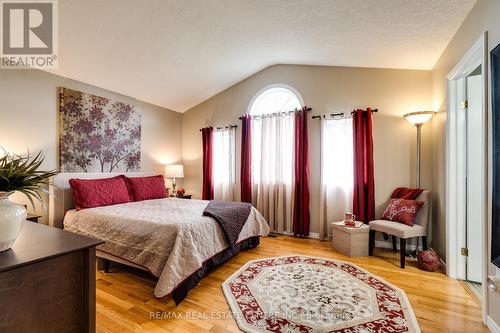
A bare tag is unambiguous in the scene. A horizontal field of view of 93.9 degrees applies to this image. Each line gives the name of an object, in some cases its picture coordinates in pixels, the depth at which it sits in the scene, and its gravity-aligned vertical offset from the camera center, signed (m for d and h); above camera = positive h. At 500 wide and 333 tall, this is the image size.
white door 2.32 -0.14
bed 2.03 -0.69
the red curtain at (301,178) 3.83 -0.19
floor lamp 2.92 +0.60
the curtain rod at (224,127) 4.59 +0.80
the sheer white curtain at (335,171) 3.62 -0.07
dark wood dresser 0.92 -0.50
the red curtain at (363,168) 3.42 -0.02
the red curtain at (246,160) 4.30 +0.12
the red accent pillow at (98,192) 3.00 -0.34
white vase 1.01 -0.23
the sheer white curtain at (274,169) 4.05 -0.04
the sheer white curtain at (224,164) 4.59 +0.06
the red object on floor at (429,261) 2.61 -1.07
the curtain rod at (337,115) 3.65 +0.82
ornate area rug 1.70 -1.15
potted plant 1.01 -0.10
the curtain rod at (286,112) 3.88 +0.95
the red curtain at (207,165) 4.76 +0.04
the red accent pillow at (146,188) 3.74 -0.34
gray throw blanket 2.61 -0.58
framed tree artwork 3.30 +0.53
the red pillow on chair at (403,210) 2.84 -0.56
